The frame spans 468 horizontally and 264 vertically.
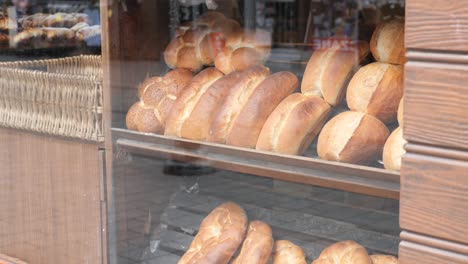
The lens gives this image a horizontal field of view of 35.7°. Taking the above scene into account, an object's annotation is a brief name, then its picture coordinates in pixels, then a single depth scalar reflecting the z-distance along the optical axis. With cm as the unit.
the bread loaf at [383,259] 177
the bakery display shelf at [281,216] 180
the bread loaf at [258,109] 184
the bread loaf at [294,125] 175
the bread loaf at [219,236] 196
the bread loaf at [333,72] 177
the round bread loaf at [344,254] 179
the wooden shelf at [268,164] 156
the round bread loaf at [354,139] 162
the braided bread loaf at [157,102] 207
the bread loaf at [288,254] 190
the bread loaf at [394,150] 153
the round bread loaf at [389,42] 167
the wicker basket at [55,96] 216
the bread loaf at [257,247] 191
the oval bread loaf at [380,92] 165
